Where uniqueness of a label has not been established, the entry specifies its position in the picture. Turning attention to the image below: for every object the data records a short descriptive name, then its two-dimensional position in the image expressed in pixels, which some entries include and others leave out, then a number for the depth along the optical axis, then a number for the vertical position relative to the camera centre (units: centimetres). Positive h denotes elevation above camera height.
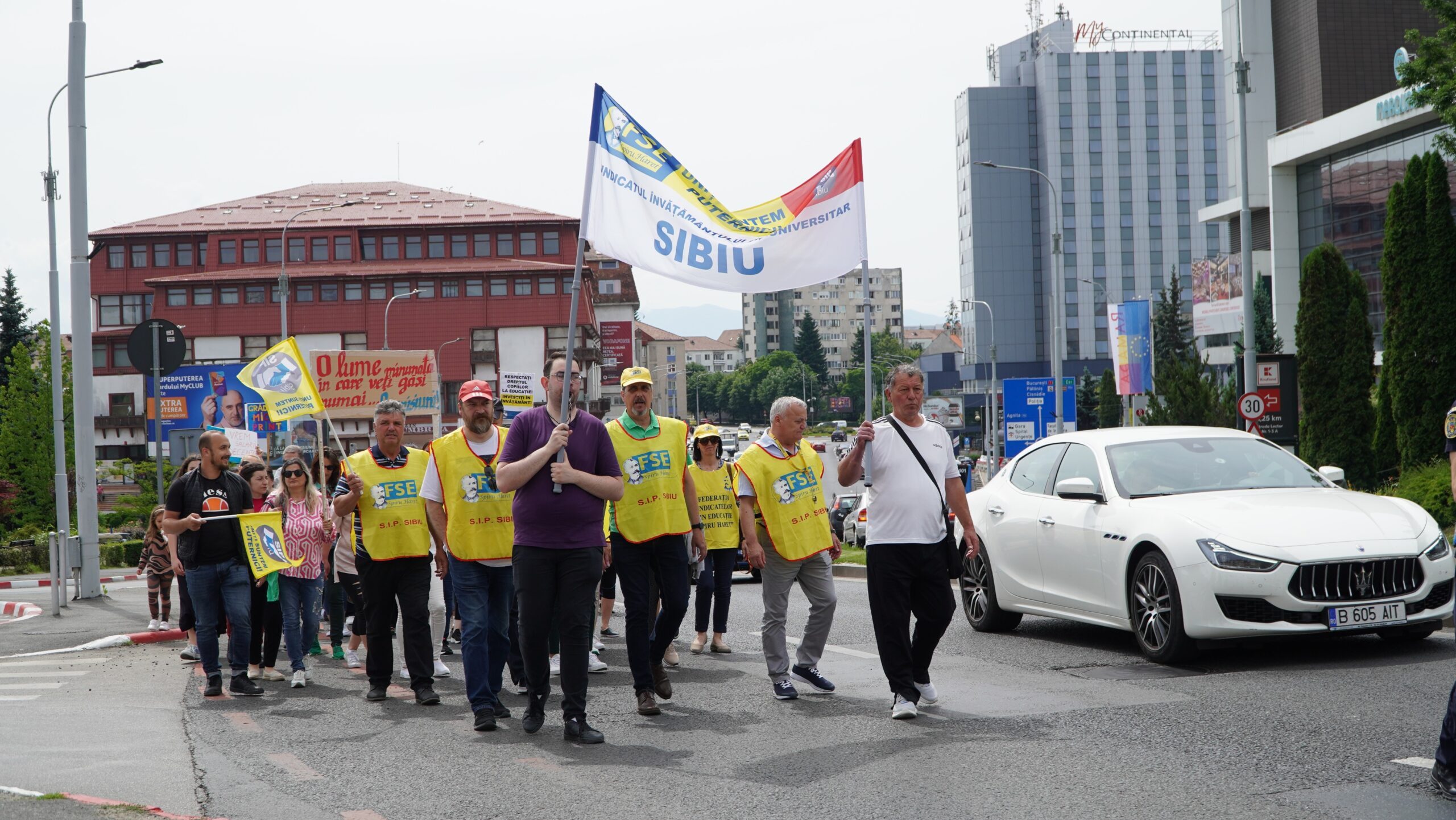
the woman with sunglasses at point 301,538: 1052 -80
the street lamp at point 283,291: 3494 +373
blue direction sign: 3042 -2
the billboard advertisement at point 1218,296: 7438 +585
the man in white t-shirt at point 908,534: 771 -66
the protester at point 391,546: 862 -71
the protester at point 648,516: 811 -54
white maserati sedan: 845 -91
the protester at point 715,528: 1137 -89
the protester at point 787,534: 865 -72
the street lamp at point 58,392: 2039 +105
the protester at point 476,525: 805 -56
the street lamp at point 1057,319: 3287 +223
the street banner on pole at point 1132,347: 6050 +255
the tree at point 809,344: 18250 +944
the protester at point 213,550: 967 -79
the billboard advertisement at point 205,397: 3369 +95
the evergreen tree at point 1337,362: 2577 +70
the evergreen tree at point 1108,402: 8025 +28
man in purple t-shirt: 729 -55
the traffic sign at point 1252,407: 2134 -7
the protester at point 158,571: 1434 -137
